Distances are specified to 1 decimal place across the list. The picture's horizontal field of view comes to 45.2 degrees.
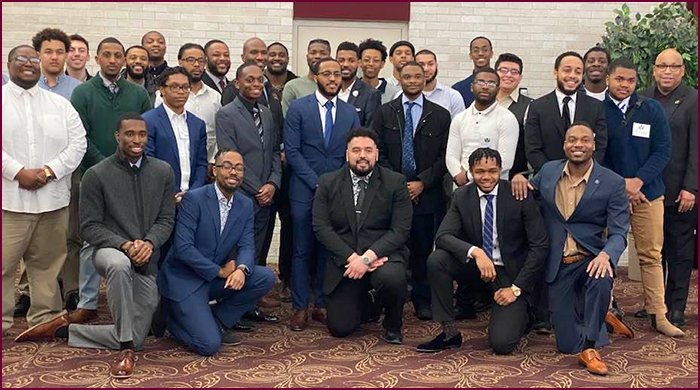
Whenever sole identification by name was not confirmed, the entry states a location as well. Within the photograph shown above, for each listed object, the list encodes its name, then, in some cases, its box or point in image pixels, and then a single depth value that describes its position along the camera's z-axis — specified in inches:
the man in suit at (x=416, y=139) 221.3
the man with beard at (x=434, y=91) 235.5
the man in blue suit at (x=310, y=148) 216.8
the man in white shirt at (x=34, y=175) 194.4
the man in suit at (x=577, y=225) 191.5
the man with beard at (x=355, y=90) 231.9
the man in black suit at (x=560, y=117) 209.0
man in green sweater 210.4
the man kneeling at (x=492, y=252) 194.9
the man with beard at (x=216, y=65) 241.9
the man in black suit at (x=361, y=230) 204.1
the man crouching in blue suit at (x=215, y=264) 194.7
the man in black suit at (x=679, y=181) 217.0
